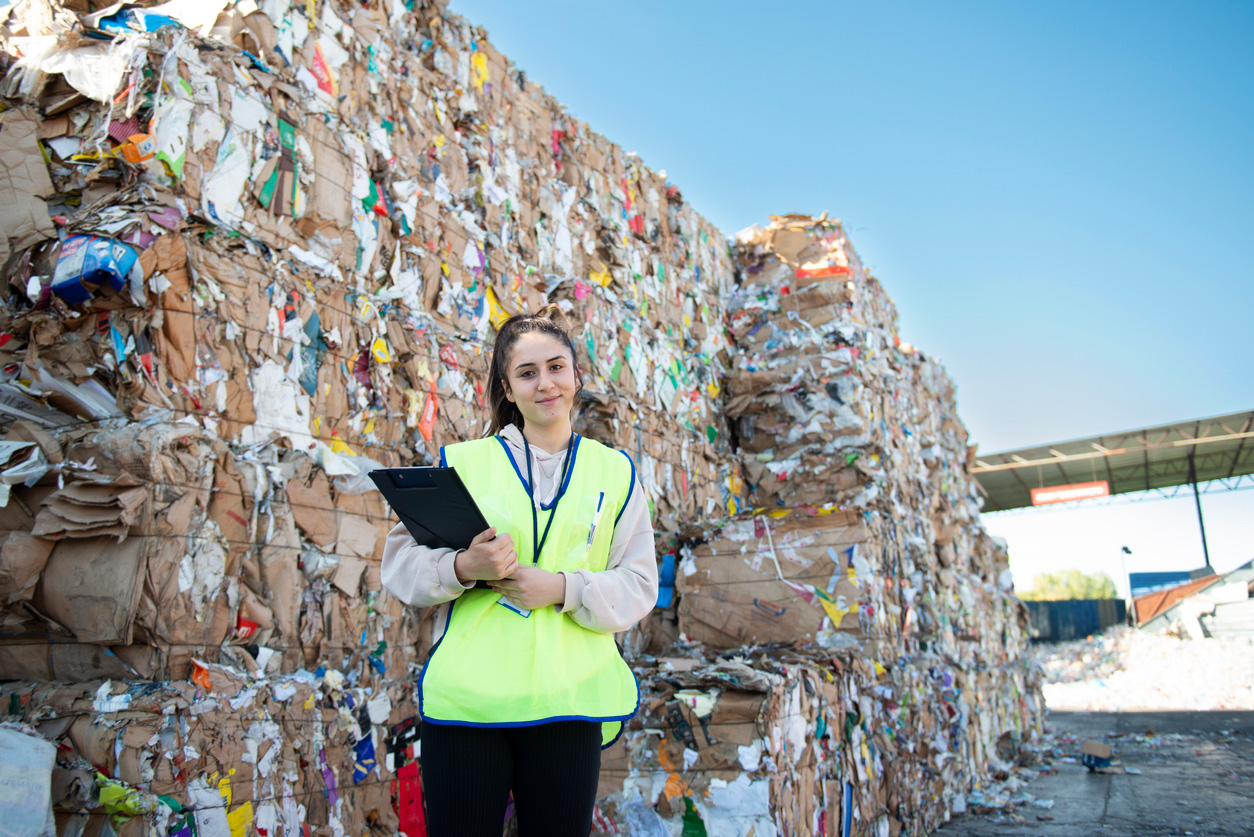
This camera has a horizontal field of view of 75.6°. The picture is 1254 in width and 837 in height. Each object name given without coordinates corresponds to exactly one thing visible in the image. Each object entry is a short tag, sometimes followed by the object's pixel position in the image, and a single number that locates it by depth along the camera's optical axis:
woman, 1.26
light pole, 18.33
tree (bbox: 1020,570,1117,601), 55.72
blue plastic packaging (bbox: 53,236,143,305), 1.96
